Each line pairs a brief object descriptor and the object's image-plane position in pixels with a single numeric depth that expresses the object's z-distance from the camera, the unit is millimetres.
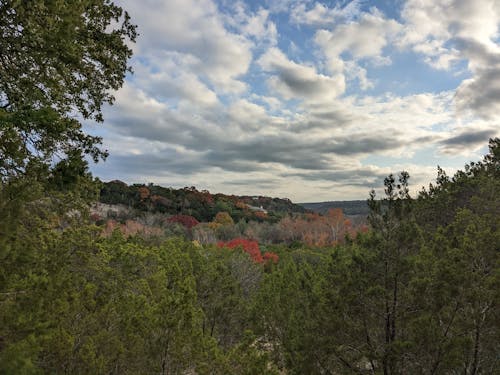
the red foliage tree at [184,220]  72438
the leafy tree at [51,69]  5529
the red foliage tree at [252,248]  37250
